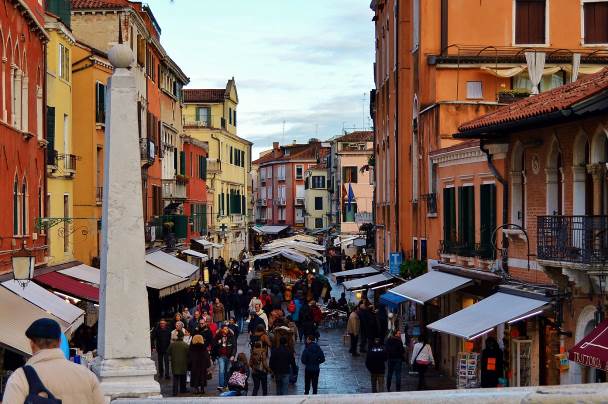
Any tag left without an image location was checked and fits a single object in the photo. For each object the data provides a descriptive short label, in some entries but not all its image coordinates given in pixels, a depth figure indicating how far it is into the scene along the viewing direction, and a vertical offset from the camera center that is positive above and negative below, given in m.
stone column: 12.31 -0.72
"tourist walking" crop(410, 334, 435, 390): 27.41 -3.10
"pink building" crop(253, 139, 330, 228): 141.38 +3.16
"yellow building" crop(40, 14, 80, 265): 33.09 +1.75
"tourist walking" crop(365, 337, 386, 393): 26.22 -3.07
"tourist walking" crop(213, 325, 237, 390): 27.02 -2.89
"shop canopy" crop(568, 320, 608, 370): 17.22 -1.89
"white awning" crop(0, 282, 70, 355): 19.28 -1.74
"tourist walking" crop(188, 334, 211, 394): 26.34 -3.02
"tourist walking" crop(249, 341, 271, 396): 25.94 -3.04
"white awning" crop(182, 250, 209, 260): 57.19 -1.93
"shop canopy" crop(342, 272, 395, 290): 39.12 -2.18
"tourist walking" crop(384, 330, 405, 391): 27.36 -3.06
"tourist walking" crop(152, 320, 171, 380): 29.20 -2.86
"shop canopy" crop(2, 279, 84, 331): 23.44 -1.67
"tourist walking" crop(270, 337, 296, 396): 25.70 -3.01
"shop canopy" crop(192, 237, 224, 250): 66.69 -1.70
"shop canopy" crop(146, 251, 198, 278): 42.09 -1.81
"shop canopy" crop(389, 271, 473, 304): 27.62 -1.70
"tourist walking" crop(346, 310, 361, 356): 35.47 -3.24
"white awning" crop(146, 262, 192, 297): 36.41 -2.04
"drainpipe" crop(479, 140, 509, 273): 24.97 +0.36
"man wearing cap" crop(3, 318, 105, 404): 7.27 -0.87
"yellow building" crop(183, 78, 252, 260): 82.38 +3.42
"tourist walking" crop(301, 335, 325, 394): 26.03 -2.97
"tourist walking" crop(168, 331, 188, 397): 26.41 -2.98
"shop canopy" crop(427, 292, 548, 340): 21.17 -1.76
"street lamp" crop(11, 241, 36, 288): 22.33 -0.94
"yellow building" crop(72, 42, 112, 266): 37.84 +2.03
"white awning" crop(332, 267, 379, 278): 45.27 -2.16
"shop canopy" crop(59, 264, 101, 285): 31.29 -1.54
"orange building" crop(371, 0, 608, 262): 33.84 +3.86
